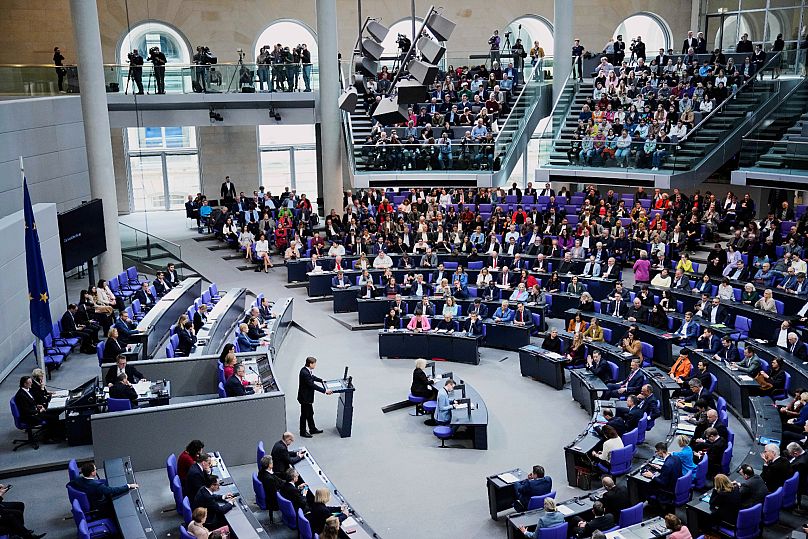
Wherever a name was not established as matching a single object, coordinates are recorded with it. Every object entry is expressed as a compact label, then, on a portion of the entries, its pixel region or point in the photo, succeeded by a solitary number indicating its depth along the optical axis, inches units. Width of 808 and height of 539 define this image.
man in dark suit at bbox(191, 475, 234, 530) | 407.2
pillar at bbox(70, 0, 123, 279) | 808.3
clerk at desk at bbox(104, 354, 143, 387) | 538.0
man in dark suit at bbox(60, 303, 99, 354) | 689.6
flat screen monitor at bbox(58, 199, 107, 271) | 772.6
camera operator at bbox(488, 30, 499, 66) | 1301.7
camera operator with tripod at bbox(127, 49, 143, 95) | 1087.6
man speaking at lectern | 560.7
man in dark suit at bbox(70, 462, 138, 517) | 412.2
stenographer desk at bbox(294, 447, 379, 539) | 397.4
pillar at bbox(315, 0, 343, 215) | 1106.1
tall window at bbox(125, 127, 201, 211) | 1389.0
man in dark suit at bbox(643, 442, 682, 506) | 440.8
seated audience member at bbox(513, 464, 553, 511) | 437.1
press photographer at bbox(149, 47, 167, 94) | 1097.4
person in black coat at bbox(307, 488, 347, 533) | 400.8
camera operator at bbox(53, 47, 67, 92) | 941.2
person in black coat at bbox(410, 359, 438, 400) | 607.5
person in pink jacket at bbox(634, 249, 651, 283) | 832.9
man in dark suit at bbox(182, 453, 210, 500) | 424.5
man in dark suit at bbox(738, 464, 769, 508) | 409.4
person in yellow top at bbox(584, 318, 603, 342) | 685.9
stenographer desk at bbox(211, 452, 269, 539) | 393.7
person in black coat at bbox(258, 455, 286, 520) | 438.0
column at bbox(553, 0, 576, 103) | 1195.9
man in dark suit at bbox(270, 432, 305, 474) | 453.7
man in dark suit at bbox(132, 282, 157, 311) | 774.5
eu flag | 585.0
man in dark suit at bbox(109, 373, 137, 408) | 517.0
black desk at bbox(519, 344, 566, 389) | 654.9
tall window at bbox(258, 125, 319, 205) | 1454.2
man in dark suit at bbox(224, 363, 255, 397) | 530.0
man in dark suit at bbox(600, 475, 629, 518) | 413.7
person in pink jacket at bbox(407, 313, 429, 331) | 741.3
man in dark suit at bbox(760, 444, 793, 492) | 430.0
